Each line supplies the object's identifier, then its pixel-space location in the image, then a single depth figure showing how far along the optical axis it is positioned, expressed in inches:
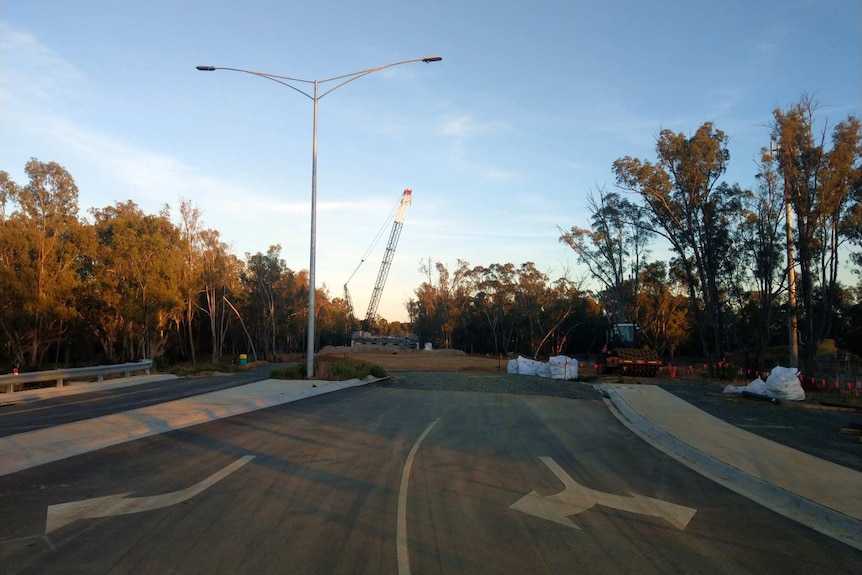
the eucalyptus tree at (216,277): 2583.7
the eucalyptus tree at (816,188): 1320.1
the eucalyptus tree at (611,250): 2293.3
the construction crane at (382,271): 4813.0
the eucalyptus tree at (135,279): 2154.3
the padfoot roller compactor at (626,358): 1498.5
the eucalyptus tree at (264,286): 3122.5
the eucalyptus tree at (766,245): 1430.9
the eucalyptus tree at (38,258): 1871.3
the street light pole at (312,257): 1042.4
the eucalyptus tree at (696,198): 1536.7
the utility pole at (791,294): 1264.8
